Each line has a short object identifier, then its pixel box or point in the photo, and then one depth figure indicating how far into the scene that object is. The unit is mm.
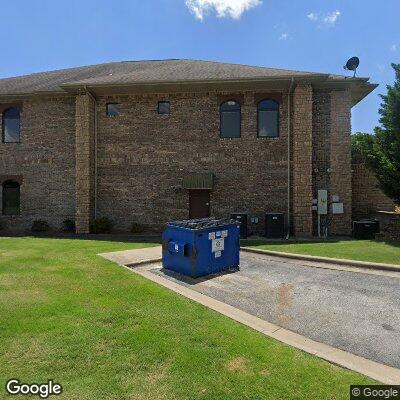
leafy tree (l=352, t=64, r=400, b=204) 13391
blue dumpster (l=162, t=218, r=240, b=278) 7906
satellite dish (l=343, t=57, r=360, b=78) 15758
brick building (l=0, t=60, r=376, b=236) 15289
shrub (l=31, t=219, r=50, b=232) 17016
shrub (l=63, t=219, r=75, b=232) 16844
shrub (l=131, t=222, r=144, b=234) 16281
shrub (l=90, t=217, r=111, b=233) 16109
